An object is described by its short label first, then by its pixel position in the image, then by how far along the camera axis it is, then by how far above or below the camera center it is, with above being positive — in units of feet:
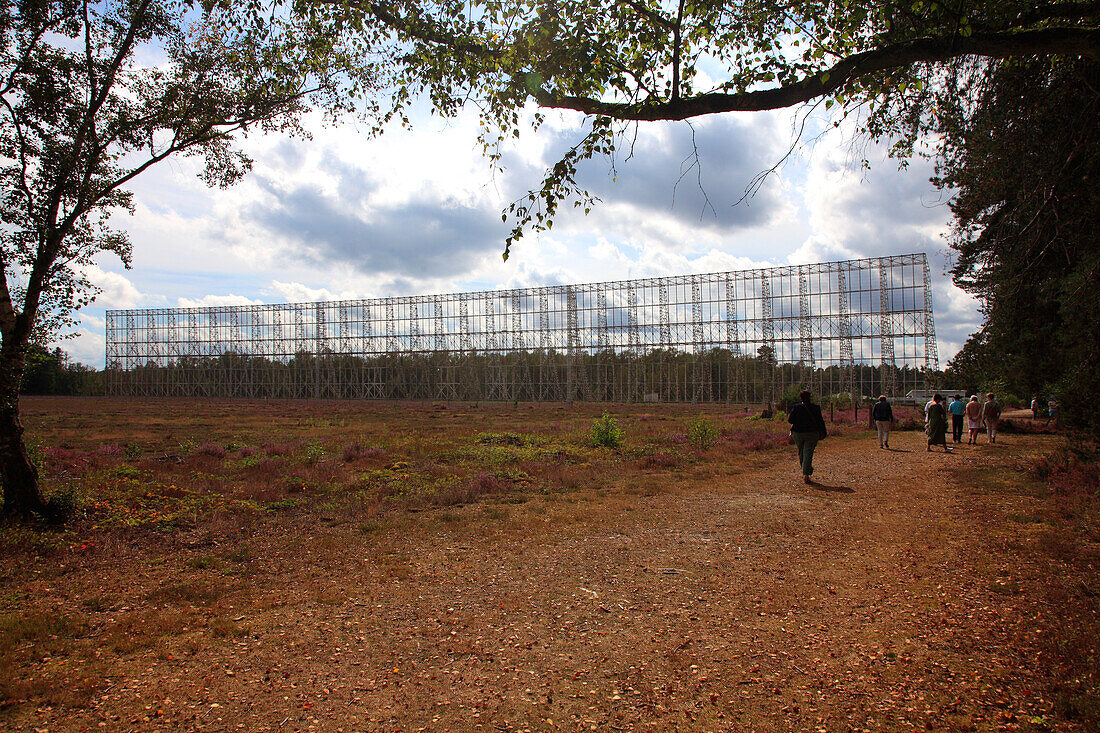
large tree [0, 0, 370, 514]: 23.45 +11.48
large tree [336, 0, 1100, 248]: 13.75 +8.20
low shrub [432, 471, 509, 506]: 30.68 -5.82
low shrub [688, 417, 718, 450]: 53.72 -5.36
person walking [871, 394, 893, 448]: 49.26 -3.55
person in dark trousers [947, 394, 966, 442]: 55.98 -4.11
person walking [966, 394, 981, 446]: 53.36 -4.08
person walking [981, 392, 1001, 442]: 52.71 -3.71
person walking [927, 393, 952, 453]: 48.37 -4.03
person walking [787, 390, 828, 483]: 34.04 -3.09
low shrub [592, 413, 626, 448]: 54.08 -4.88
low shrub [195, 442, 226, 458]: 48.91 -5.20
